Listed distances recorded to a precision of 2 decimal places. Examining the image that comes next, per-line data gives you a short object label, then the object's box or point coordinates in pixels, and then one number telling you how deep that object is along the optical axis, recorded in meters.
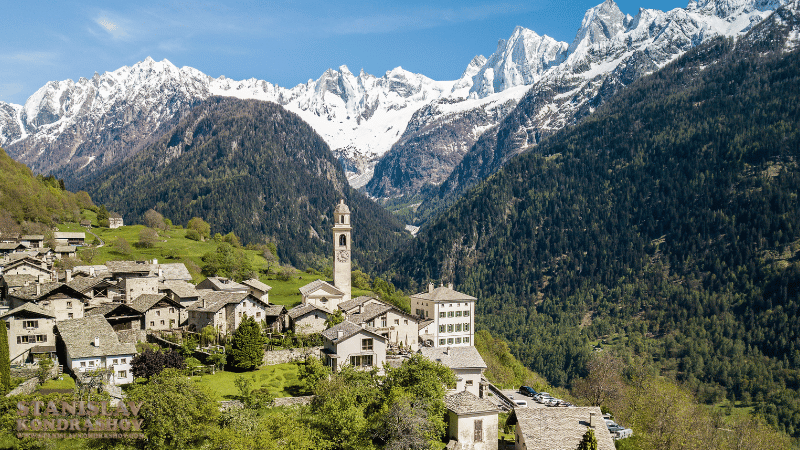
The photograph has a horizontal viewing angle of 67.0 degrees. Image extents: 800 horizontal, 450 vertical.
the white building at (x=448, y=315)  92.06
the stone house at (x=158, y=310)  75.06
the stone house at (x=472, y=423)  50.81
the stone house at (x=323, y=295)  91.50
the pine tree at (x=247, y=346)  65.81
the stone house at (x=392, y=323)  79.94
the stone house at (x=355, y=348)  65.69
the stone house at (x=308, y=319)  81.12
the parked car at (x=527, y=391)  78.44
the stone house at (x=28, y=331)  60.66
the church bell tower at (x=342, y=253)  98.06
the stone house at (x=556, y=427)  51.12
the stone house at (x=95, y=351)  58.19
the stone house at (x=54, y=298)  67.31
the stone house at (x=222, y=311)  76.12
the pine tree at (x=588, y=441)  49.84
